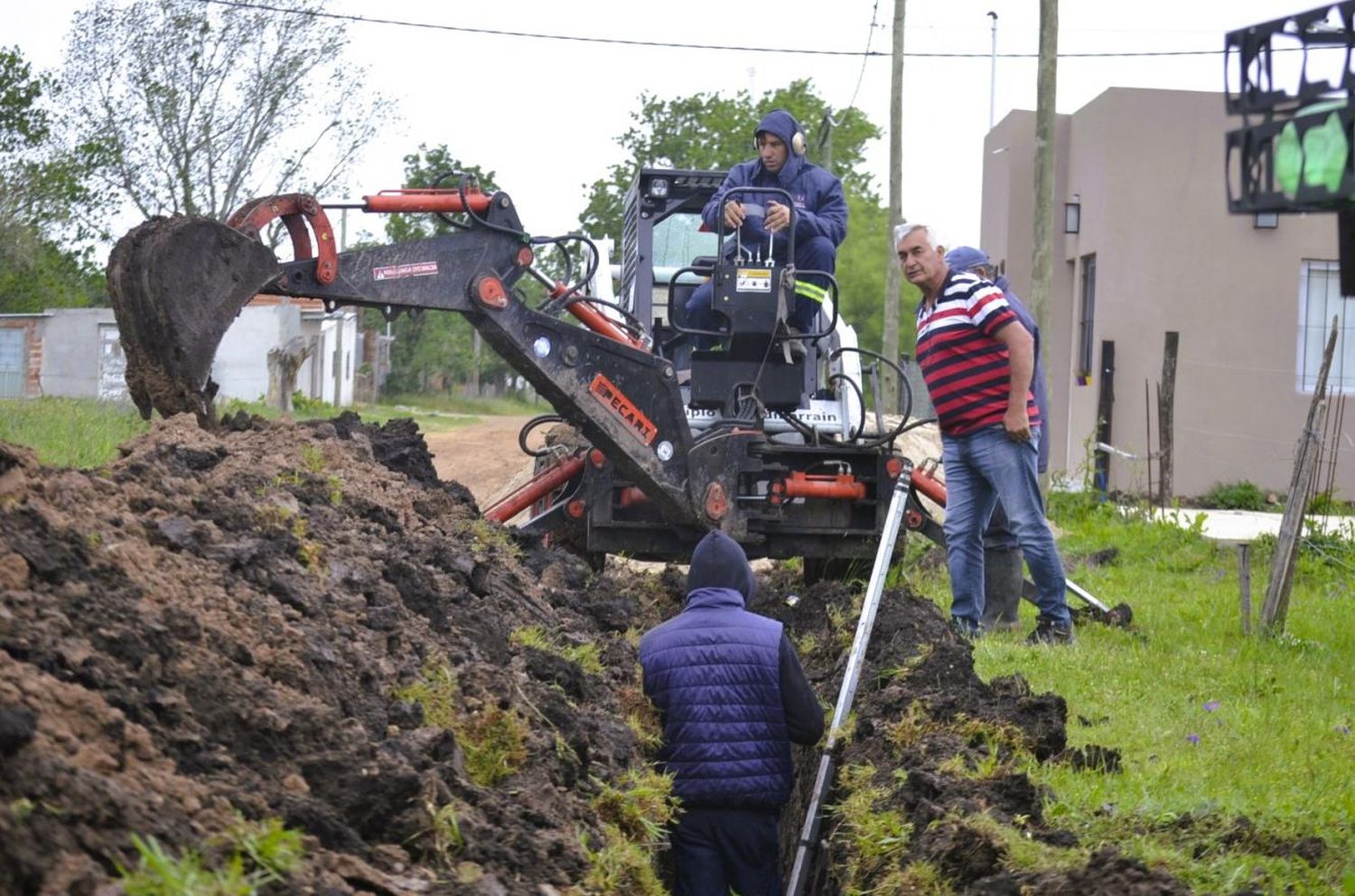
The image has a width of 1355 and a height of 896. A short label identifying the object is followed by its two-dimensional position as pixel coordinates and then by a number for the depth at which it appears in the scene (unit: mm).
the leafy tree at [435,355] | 65625
